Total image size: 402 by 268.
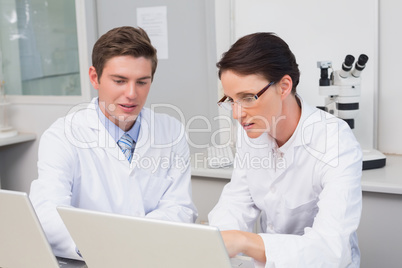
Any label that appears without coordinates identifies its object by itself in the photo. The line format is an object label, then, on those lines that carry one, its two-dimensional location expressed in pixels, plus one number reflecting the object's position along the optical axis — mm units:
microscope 2061
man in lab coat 1505
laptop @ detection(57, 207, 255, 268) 812
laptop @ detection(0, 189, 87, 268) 1012
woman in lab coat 1128
